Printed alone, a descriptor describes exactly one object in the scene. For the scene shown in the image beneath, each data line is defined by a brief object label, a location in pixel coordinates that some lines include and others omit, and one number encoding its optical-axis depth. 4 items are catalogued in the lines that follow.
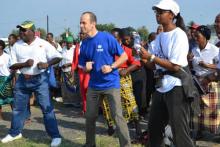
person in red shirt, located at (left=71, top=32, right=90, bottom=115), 7.14
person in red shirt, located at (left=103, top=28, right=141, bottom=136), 6.89
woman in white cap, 4.45
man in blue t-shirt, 5.75
